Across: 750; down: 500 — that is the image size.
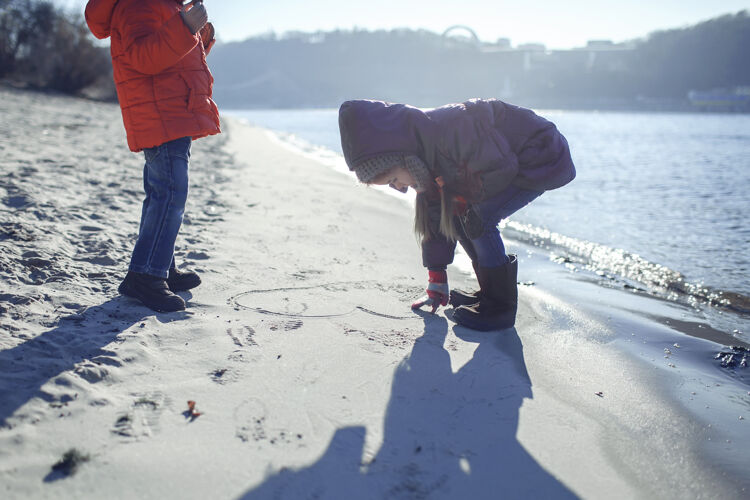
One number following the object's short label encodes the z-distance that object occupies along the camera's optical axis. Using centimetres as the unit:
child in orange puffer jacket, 212
